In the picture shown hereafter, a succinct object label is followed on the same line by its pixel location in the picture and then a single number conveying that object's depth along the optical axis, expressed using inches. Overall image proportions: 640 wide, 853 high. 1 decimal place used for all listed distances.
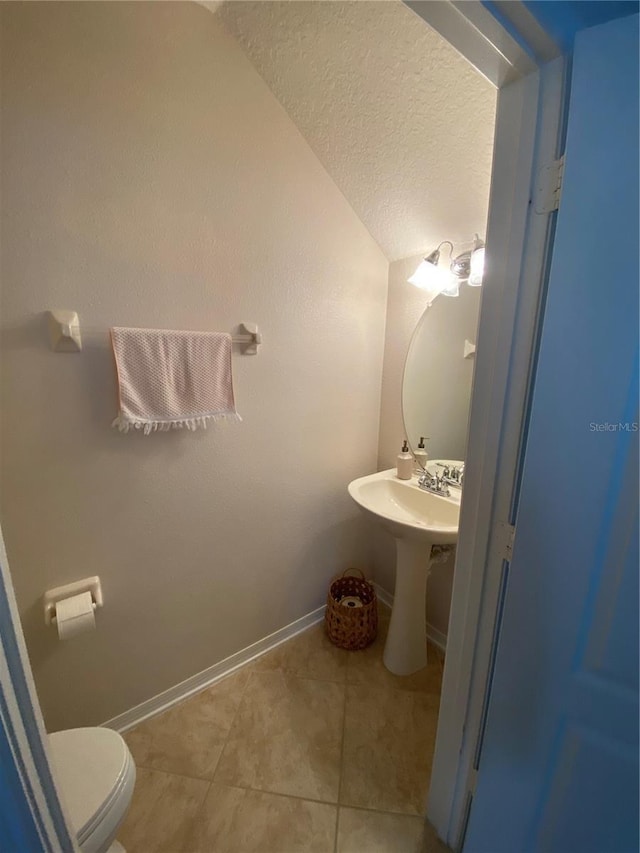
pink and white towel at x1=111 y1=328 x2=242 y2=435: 40.7
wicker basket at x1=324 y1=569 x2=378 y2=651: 62.7
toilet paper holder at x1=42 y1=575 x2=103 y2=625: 40.8
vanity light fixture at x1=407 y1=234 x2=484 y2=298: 48.1
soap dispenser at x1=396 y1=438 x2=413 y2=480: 63.1
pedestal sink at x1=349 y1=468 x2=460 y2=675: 54.5
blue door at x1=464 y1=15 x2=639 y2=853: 18.8
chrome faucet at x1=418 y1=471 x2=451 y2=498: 57.0
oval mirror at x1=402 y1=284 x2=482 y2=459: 56.8
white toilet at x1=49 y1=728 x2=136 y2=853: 27.7
